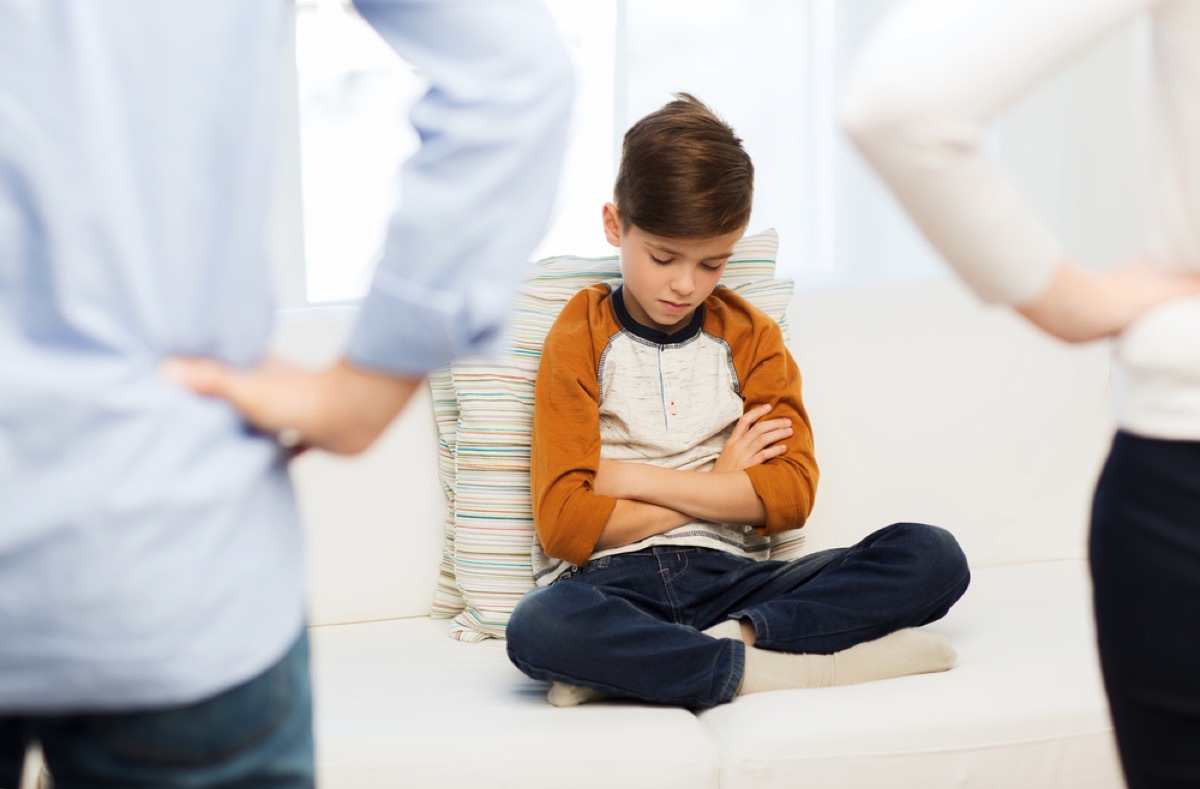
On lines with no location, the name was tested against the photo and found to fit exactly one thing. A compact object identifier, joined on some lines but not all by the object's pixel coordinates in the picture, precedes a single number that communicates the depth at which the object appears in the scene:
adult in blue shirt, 1.34
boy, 2.92
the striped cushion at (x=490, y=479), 3.14
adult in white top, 1.59
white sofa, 2.80
